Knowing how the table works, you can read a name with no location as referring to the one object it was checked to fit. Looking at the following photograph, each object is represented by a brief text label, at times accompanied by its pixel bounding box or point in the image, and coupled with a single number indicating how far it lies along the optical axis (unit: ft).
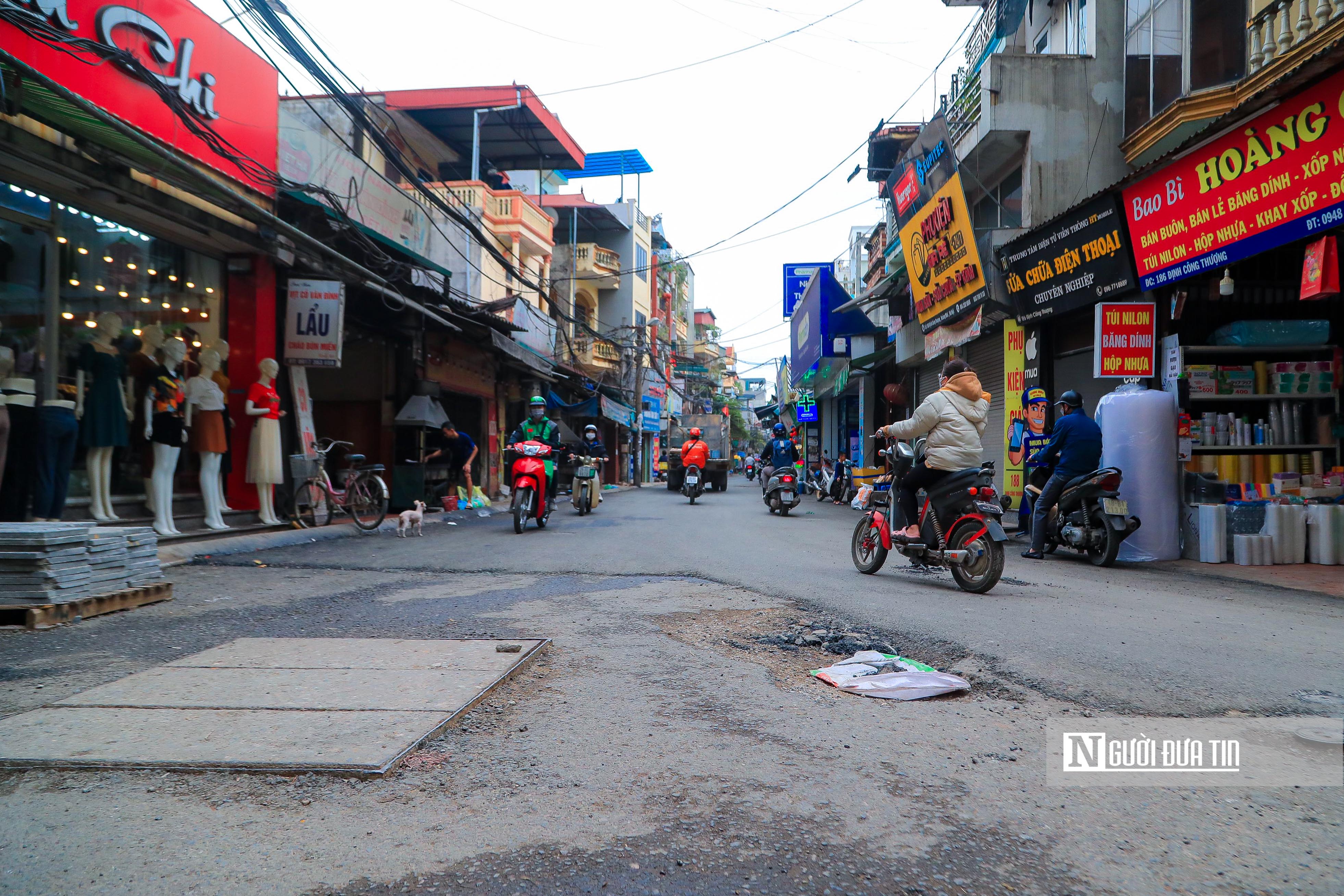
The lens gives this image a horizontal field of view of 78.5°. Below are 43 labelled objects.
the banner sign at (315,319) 35.86
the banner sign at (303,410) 37.24
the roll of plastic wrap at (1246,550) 25.21
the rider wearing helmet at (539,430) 37.83
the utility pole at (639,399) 117.19
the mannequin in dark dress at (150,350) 28.66
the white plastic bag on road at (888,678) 10.89
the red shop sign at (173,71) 24.86
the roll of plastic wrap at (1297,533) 25.21
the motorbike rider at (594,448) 47.16
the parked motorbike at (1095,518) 25.38
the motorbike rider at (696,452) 63.62
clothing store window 26.14
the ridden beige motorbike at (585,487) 46.78
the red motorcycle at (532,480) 35.09
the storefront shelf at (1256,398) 28.27
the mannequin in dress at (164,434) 27.53
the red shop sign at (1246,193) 21.98
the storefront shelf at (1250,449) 28.71
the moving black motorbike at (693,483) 59.57
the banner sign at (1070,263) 31.53
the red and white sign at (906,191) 48.37
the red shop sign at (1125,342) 29.09
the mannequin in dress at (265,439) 33.01
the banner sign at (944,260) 42.96
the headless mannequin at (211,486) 30.35
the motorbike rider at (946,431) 20.32
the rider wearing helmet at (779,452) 53.88
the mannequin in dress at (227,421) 32.65
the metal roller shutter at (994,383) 46.03
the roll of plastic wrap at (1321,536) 24.94
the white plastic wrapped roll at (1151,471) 26.76
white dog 33.71
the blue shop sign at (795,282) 100.83
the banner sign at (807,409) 100.78
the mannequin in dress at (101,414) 25.77
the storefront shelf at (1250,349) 28.19
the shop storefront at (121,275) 23.16
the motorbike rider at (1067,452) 26.73
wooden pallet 14.66
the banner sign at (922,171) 43.75
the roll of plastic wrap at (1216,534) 25.81
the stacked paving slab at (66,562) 14.98
